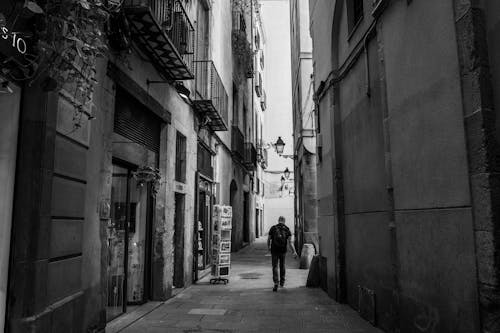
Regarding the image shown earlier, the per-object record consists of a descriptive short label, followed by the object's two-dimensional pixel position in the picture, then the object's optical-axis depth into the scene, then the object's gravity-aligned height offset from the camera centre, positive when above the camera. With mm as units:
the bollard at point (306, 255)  14242 -1021
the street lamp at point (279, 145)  19328 +3598
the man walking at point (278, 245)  10469 -495
